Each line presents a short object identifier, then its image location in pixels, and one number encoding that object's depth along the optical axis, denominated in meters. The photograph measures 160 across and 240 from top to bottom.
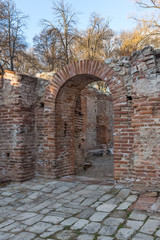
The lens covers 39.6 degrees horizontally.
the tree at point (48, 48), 14.23
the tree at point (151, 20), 12.97
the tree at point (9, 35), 12.61
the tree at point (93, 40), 16.66
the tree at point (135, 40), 16.68
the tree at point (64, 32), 12.80
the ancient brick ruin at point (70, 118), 4.42
